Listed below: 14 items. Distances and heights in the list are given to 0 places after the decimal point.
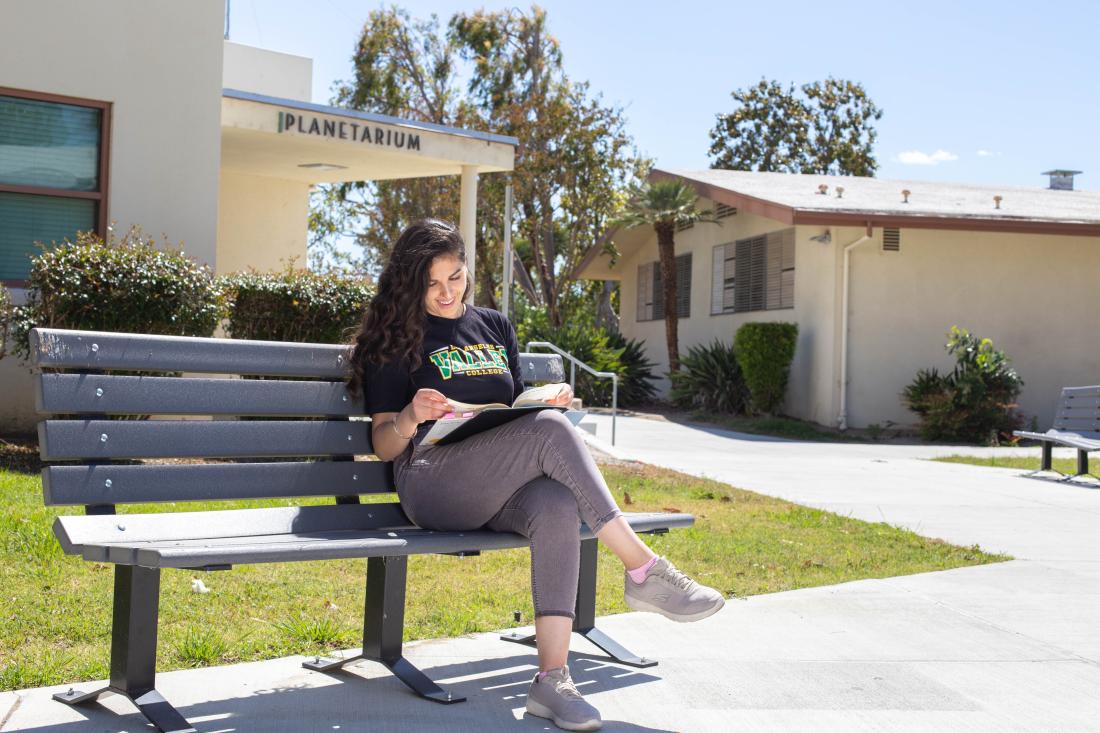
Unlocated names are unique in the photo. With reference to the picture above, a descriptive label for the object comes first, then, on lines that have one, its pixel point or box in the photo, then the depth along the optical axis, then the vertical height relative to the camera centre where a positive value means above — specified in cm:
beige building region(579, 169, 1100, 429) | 1778 +143
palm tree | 2162 +280
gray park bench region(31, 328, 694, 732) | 326 -38
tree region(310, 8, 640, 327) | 3031 +590
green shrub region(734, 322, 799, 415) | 1844 +23
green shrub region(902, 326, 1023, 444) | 1620 -20
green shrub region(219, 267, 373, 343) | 1024 +46
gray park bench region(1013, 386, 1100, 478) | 1105 -36
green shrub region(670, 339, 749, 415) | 1948 -11
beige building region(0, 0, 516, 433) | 999 +200
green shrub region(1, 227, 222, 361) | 840 +43
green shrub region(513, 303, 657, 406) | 2100 +21
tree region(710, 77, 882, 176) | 4691 +957
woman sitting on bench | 352 -28
